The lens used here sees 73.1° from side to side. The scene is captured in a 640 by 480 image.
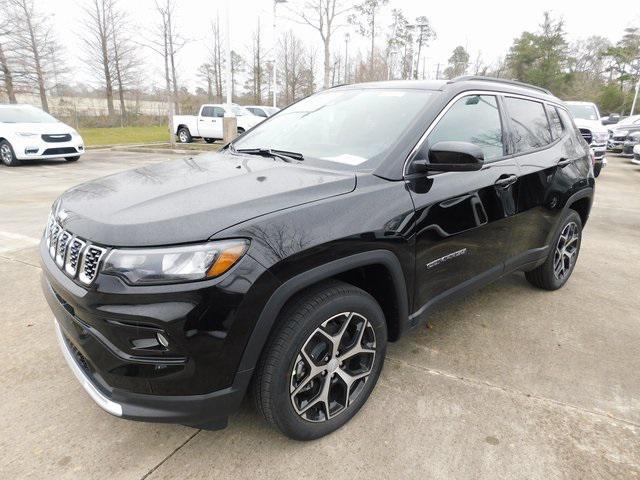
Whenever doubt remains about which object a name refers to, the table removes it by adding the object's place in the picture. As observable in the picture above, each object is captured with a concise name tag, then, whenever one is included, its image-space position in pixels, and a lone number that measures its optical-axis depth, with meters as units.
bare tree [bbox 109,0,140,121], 28.81
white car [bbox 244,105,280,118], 20.23
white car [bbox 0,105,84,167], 10.80
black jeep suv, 1.63
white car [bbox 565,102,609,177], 10.74
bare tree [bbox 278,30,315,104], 35.25
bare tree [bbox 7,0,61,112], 24.81
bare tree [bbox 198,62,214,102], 38.55
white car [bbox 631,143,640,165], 12.47
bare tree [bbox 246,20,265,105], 34.44
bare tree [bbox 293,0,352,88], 19.59
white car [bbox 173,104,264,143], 18.25
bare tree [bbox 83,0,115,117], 27.78
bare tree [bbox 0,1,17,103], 22.86
